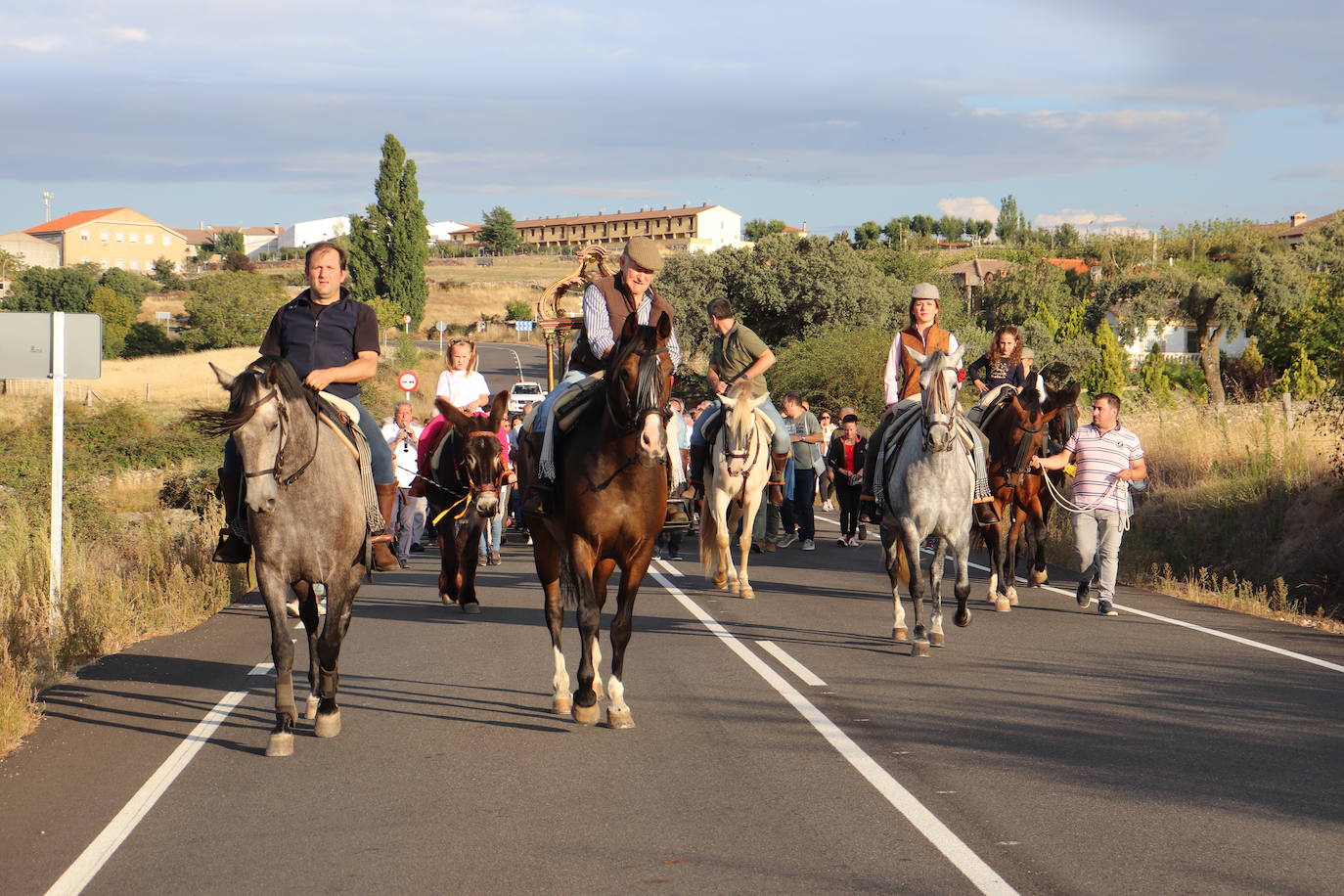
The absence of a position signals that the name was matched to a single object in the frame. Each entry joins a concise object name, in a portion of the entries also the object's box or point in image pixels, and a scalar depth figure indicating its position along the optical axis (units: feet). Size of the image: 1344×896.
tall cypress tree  321.11
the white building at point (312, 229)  638.94
